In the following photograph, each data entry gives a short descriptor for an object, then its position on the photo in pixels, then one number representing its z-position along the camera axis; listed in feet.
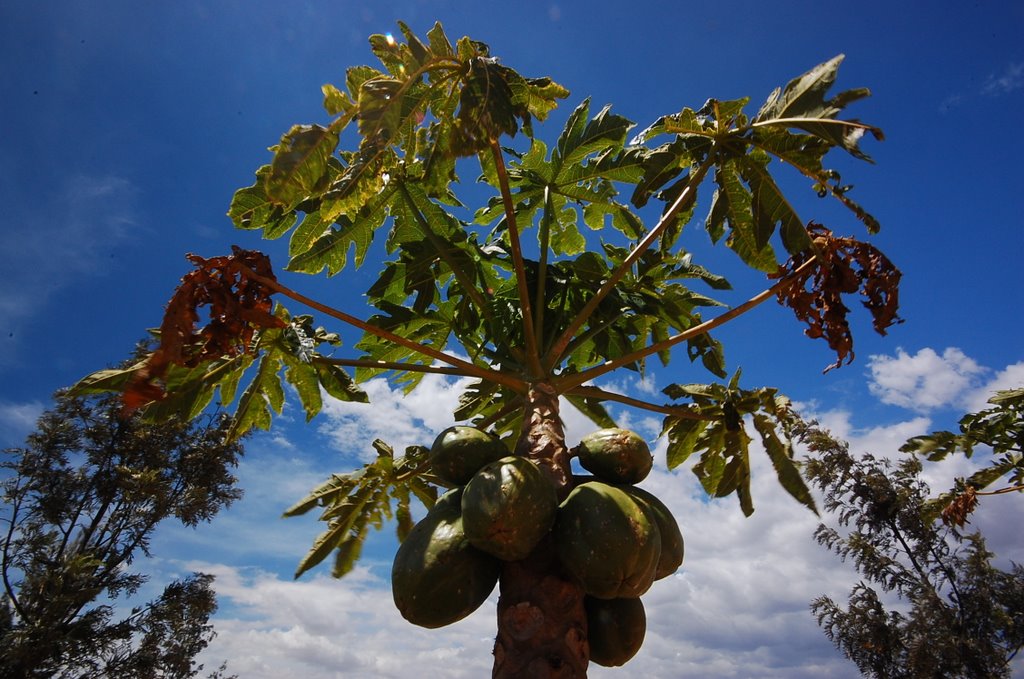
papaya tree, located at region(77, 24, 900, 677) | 8.42
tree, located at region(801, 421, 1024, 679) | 48.62
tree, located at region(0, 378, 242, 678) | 36.32
